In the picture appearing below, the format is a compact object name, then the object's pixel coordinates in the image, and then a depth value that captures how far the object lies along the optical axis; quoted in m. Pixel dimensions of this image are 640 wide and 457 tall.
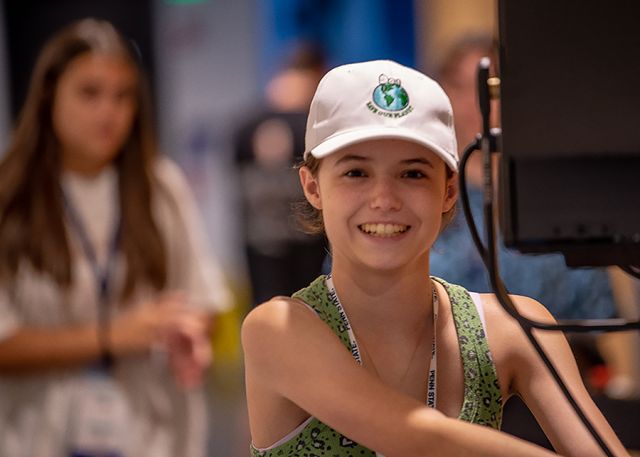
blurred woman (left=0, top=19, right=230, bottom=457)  3.72
